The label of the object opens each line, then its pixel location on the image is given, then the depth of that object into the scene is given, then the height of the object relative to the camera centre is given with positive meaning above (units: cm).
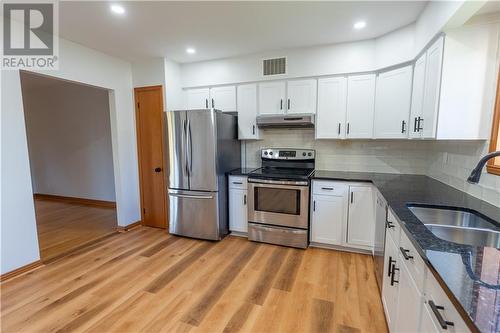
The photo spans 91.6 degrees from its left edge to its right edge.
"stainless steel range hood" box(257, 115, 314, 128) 316 +30
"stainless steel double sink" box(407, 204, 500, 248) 138 -52
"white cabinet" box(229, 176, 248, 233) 343 -87
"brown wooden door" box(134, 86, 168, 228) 368 -19
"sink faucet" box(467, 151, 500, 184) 128 -15
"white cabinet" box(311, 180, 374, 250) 284 -85
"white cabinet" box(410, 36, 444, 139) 202 +48
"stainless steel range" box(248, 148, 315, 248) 303 -81
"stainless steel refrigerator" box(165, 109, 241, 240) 321 -37
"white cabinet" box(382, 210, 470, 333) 87 -72
